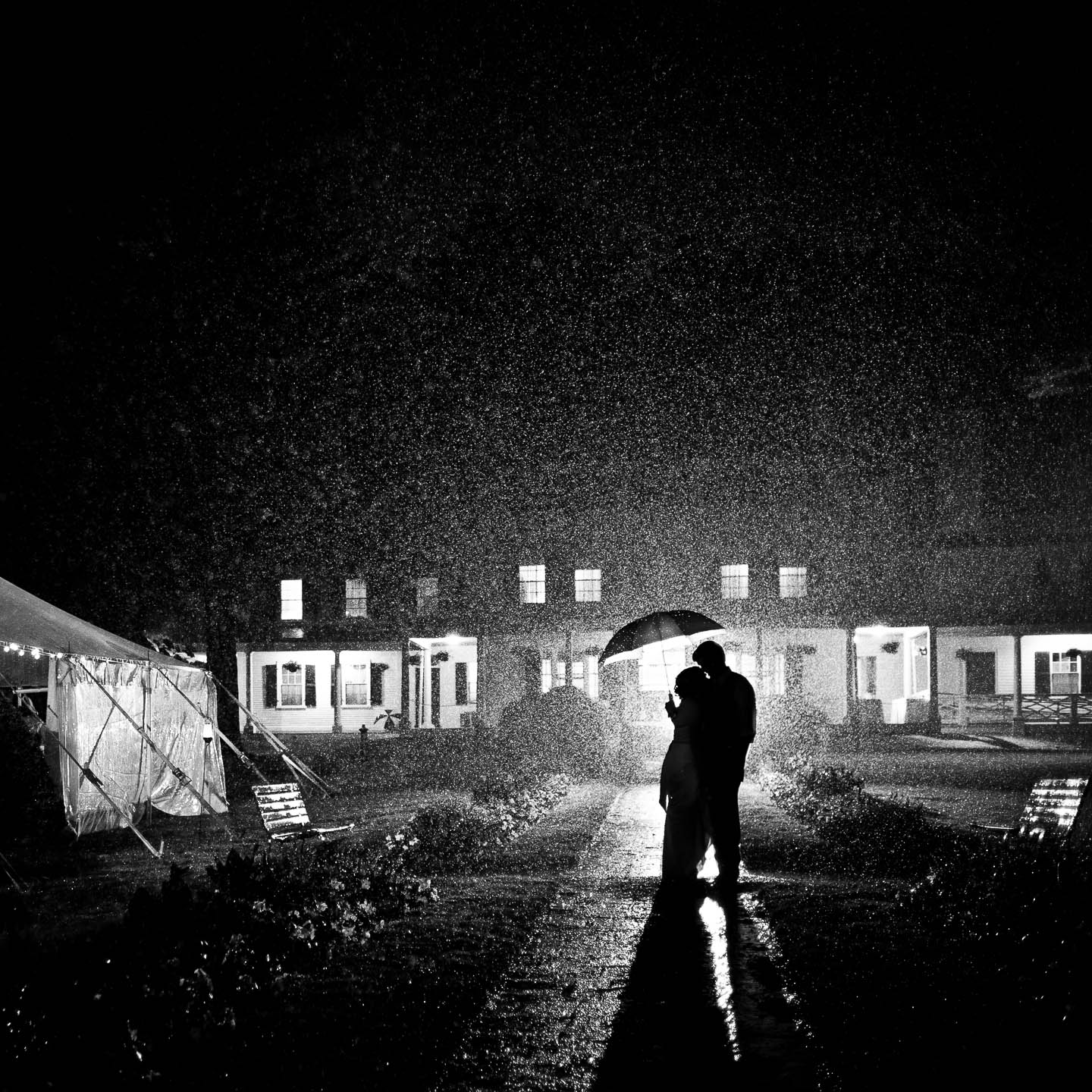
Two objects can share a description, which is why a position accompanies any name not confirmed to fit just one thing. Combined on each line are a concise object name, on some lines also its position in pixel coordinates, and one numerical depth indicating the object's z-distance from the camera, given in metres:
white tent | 11.88
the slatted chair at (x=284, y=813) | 11.12
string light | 11.10
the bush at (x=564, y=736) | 19.39
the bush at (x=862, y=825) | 8.60
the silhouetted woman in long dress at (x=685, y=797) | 8.27
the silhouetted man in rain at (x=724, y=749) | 8.28
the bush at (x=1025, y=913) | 4.73
